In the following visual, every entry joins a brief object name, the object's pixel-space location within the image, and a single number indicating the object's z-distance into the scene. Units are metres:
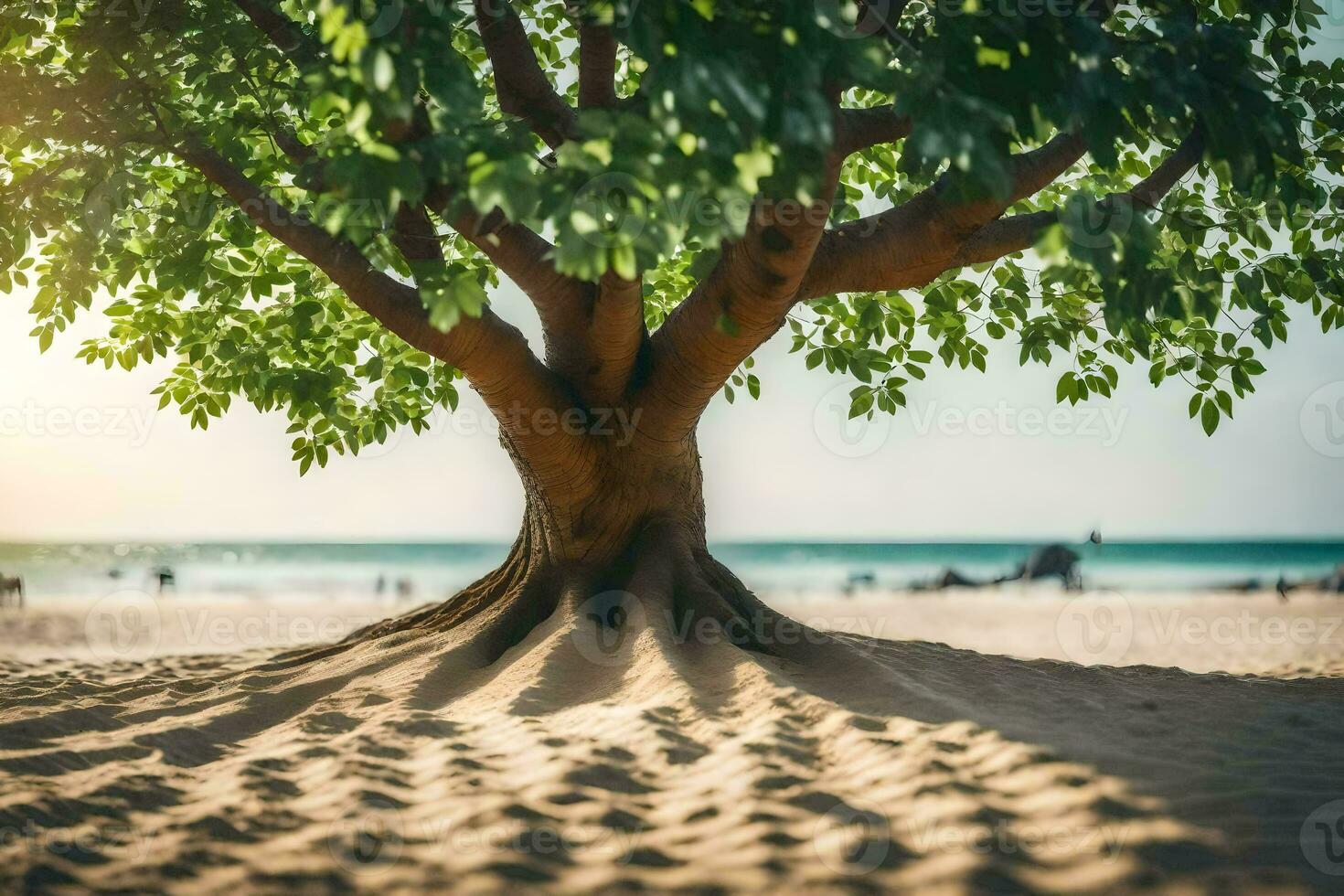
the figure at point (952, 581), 32.69
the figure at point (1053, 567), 27.56
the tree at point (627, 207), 2.51
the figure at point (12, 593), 19.23
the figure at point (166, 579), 29.80
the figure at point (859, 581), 31.94
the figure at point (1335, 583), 24.07
